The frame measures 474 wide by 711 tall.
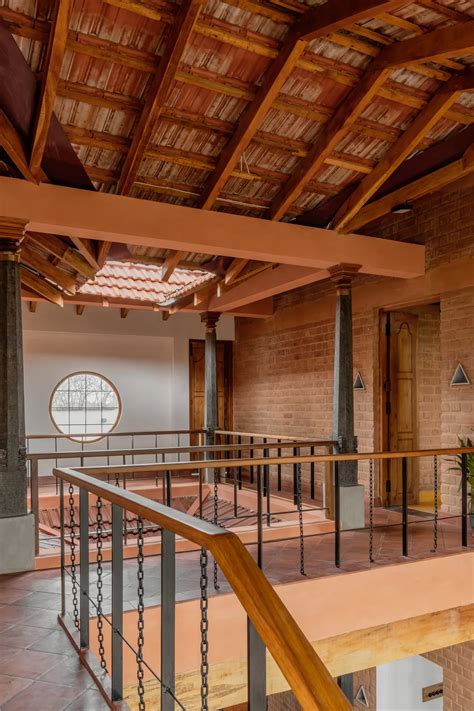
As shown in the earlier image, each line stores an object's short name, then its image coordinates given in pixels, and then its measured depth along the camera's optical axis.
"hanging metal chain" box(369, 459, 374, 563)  4.77
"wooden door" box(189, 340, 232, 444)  11.23
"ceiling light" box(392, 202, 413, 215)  6.12
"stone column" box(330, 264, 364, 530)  6.12
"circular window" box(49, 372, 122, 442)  10.29
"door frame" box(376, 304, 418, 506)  7.53
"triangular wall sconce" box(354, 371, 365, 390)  7.83
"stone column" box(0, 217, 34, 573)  4.56
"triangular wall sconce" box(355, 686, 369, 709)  7.47
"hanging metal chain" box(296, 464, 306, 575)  4.46
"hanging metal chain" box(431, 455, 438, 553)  5.00
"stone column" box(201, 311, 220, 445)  8.84
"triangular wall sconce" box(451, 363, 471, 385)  6.29
